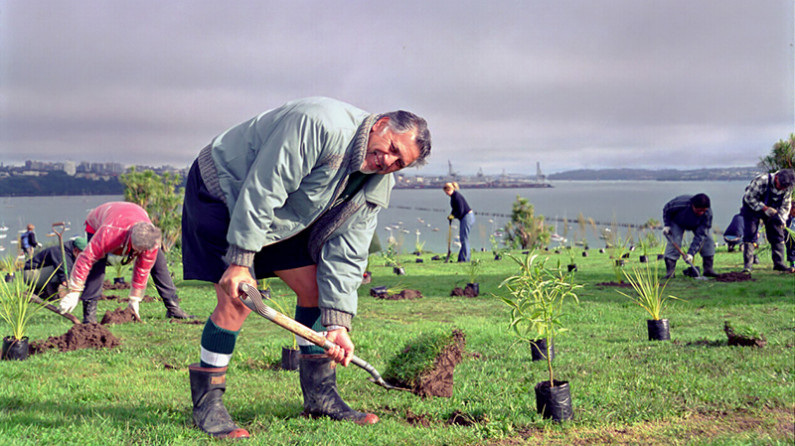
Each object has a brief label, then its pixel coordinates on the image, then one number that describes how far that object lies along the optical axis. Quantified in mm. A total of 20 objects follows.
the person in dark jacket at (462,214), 13867
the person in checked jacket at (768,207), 9711
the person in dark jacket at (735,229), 14102
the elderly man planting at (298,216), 2838
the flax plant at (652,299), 5496
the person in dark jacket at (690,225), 9630
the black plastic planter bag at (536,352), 4930
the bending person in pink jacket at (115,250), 5656
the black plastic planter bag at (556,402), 3408
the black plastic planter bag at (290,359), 4777
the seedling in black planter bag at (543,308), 3414
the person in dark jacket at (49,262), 7527
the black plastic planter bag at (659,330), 5496
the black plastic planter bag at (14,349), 5086
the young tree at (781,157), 12591
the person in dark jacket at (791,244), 10375
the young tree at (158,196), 17422
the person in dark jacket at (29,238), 17889
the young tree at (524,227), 23948
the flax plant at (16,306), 5027
